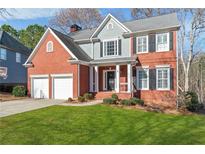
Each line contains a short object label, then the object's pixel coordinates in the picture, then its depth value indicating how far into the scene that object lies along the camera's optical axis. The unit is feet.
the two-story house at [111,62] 42.01
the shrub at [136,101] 36.42
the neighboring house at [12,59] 65.00
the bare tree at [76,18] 82.80
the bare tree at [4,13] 29.50
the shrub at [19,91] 49.88
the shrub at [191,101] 36.63
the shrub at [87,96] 43.08
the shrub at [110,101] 37.09
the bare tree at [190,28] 53.91
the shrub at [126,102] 35.83
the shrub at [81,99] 40.97
